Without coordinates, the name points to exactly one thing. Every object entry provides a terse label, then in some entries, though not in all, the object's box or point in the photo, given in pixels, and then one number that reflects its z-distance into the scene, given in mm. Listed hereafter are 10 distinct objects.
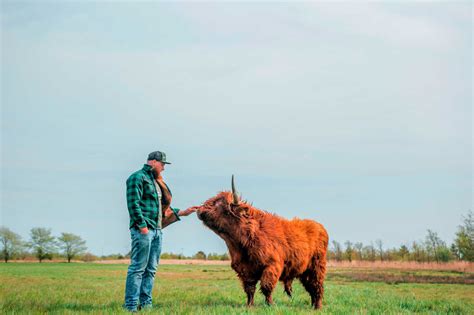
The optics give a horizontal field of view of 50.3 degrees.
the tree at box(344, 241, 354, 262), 36125
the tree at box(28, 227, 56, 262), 42688
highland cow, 9891
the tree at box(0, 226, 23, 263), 34281
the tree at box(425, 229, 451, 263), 31334
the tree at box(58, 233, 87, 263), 50531
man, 8906
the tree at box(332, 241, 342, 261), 35500
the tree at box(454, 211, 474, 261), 28109
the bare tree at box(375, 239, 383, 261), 35831
